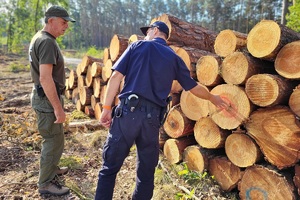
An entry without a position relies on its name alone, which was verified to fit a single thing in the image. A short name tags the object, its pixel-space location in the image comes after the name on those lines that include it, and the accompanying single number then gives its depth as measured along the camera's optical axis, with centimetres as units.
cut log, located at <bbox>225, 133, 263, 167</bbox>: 284
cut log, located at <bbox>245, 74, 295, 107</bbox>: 254
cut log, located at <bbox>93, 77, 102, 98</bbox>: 597
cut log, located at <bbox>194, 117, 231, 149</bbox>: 316
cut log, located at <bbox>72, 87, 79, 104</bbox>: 745
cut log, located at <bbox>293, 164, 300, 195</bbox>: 258
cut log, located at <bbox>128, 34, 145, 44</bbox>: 483
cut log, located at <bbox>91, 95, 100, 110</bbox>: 621
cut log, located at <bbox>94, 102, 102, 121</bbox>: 600
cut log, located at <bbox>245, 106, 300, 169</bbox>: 254
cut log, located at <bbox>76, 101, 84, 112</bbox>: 685
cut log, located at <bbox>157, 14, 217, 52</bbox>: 421
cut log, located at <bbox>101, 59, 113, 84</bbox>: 551
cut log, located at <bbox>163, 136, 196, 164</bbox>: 370
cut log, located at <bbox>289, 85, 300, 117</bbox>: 248
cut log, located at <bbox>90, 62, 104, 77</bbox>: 598
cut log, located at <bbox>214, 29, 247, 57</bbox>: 306
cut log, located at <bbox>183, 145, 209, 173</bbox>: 335
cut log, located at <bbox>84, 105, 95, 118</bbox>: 646
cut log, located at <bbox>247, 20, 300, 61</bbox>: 259
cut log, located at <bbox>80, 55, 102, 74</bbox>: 656
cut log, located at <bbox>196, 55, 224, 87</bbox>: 315
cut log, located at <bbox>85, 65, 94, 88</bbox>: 636
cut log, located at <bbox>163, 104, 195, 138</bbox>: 357
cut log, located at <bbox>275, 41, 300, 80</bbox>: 248
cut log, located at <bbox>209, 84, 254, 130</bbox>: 283
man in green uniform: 270
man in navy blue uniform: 236
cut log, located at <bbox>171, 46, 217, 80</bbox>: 367
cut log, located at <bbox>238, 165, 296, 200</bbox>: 261
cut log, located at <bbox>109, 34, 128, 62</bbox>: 510
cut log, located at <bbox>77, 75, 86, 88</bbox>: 684
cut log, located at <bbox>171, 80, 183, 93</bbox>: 381
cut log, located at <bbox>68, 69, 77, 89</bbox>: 750
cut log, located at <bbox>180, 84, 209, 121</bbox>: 329
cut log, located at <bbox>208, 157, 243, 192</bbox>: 307
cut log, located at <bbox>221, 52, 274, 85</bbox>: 281
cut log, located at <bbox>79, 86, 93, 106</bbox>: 650
